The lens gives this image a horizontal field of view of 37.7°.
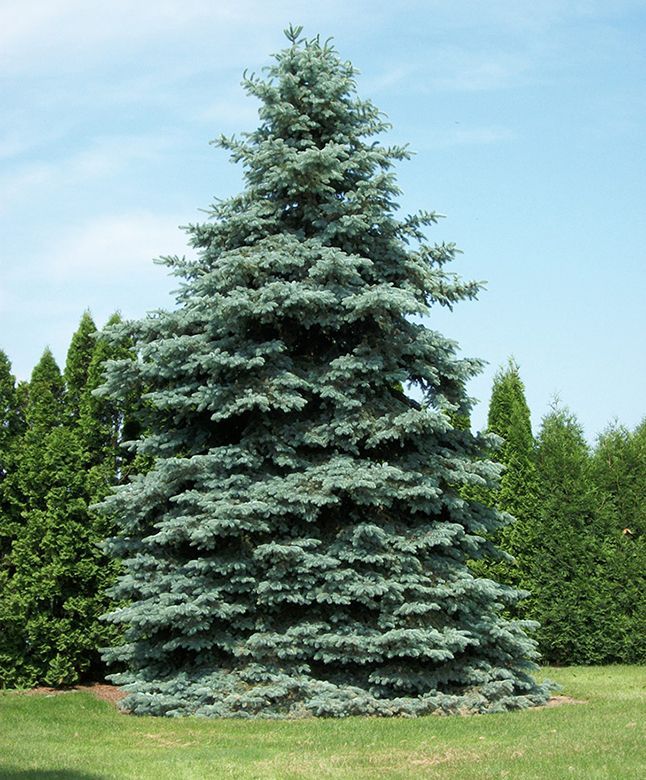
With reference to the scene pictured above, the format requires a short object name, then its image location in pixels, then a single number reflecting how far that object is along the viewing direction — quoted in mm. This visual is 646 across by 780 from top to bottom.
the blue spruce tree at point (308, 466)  10180
